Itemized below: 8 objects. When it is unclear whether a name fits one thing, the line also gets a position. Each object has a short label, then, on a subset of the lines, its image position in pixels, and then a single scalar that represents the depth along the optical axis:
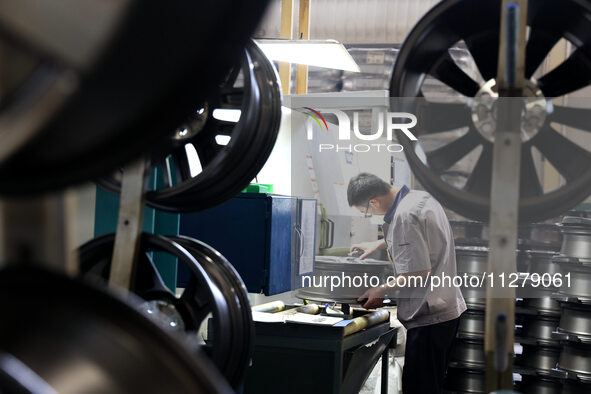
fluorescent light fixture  3.24
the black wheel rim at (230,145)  1.78
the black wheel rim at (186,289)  1.64
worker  3.77
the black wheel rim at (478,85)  1.17
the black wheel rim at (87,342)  0.72
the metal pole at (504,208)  1.04
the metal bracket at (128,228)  1.51
